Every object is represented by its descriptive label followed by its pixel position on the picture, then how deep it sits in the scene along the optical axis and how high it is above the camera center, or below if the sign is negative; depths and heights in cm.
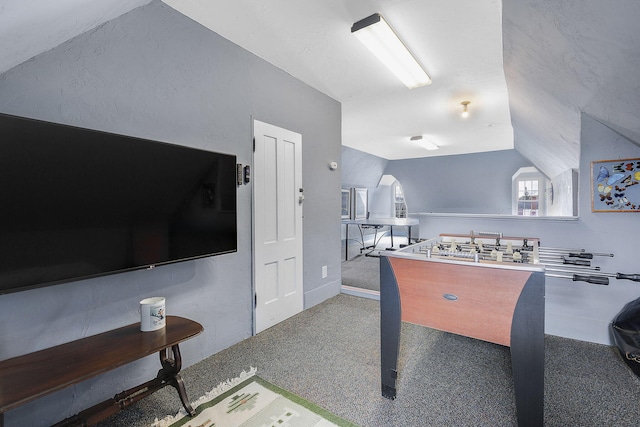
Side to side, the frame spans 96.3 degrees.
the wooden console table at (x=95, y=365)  107 -64
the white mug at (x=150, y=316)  156 -56
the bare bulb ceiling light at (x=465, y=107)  370 +139
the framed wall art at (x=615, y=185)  223 +19
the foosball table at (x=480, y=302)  135 -49
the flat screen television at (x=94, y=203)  116 +5
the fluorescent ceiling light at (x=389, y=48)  199 +130
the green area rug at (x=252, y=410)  150 -110
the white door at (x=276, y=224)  253 -11
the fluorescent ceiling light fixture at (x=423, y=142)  570 +145
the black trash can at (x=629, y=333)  188 -86
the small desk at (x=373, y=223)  535 -23
